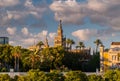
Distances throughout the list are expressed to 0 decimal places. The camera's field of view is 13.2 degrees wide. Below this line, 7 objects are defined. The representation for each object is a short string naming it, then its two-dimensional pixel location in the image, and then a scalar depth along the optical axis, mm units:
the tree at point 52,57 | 153125
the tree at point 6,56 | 150500
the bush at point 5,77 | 103212
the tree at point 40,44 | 194762
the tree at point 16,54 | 149125
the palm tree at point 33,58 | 148062
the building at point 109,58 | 167875
